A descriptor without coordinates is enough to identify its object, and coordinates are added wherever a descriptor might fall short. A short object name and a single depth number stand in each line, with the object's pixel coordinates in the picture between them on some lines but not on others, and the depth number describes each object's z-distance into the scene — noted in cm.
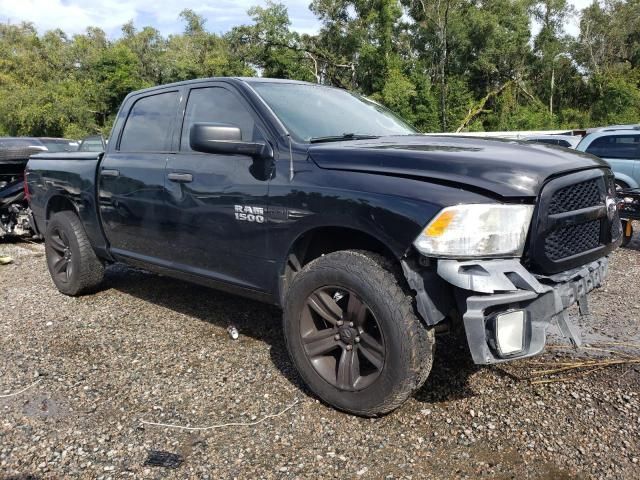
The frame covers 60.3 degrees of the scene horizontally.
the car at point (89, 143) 981
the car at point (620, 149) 948
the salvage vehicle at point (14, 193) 872
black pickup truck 249
